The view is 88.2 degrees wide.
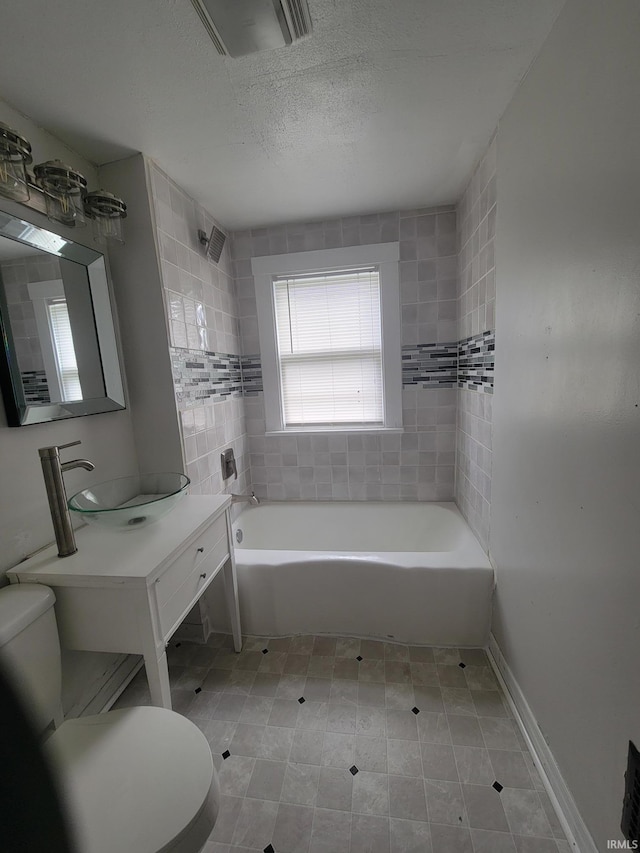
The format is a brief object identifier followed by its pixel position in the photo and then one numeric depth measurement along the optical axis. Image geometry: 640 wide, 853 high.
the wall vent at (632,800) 0.71
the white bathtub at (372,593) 1.53
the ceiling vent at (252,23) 0.82
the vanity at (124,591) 0.94
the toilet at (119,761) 0.65
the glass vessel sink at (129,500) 1.08
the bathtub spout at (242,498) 1.83
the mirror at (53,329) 1.03
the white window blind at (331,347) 2.21
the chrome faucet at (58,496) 1.02
